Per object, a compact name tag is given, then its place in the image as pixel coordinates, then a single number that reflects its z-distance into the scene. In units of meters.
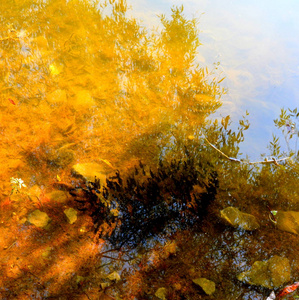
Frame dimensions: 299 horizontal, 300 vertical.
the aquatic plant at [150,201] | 2.54
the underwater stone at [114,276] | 2.19
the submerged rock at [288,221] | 2.52
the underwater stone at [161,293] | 2.11
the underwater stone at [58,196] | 2.72
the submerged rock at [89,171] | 2.84
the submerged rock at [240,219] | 2.54
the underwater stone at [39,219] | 2.52
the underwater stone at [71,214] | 2.55
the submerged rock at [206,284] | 2.12
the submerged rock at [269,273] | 2.19
